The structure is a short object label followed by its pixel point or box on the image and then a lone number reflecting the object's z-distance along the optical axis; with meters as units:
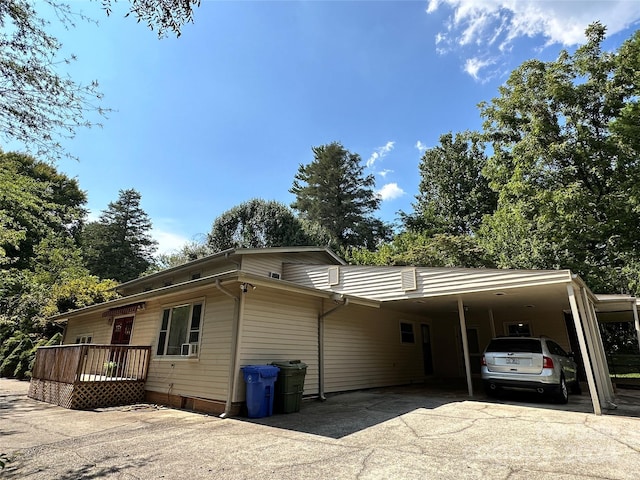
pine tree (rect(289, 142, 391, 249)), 30.80
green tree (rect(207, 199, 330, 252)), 25.25
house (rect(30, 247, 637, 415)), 7.26
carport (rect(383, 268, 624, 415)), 7.21
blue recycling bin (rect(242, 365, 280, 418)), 6.56
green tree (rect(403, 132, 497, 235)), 28.16
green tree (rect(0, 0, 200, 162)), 3.98
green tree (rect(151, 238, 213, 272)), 27.55
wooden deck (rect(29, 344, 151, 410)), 8.13
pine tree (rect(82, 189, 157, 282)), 35.84
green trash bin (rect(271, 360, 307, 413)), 6.93
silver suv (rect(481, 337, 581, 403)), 7.45
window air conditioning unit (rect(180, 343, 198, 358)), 7.82
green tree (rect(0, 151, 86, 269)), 6.56
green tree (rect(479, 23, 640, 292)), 16.33
